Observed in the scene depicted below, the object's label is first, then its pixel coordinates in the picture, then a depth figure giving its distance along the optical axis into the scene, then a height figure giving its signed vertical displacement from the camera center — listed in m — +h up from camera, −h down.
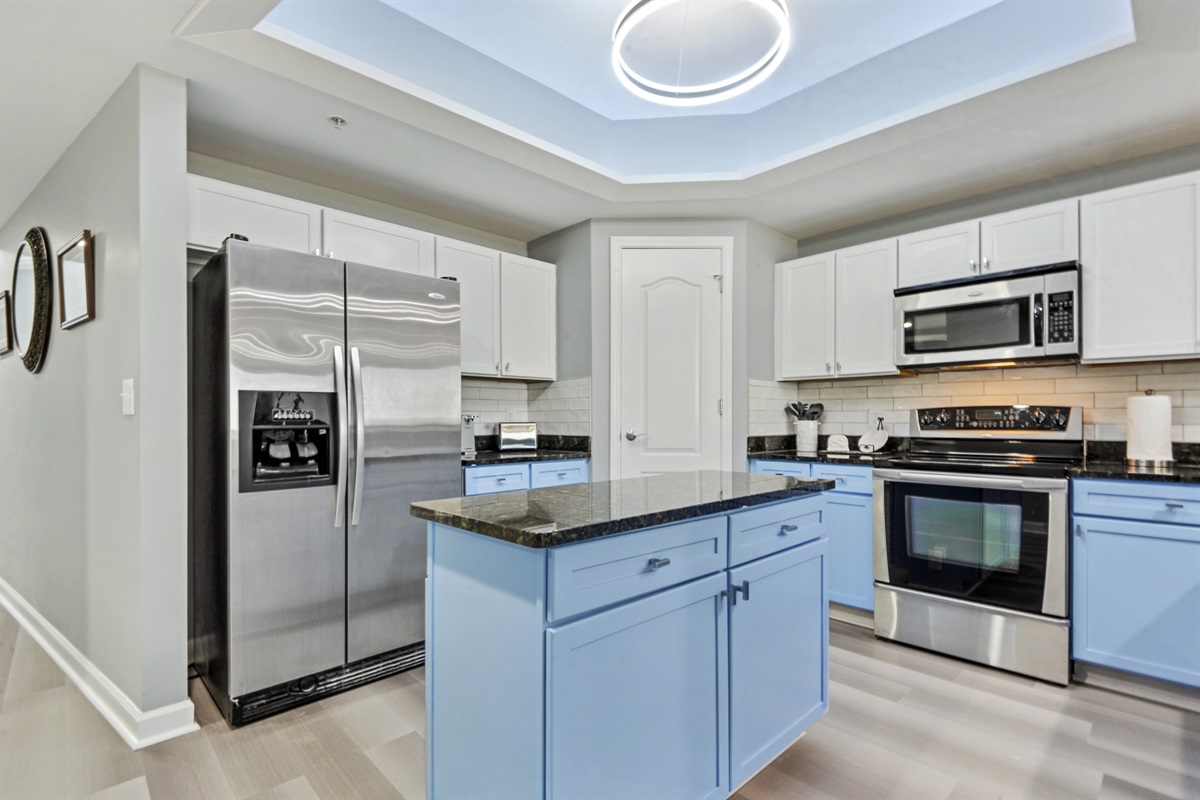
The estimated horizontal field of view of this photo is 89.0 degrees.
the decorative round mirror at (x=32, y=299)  3.12 +0.53
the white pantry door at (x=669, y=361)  3.89 +0.23
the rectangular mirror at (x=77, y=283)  2.58 +0.51
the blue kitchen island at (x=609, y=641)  1.30 -0.60
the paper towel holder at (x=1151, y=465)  2.59 -0.32
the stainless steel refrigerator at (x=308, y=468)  2.32 -0.29
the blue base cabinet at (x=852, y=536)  3.25 -0.77
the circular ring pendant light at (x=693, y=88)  1.92 +1.11
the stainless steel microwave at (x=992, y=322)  2.95 +0.38
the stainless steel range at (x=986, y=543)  2.66 -0.70
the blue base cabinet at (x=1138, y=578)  2.36 -0.74
